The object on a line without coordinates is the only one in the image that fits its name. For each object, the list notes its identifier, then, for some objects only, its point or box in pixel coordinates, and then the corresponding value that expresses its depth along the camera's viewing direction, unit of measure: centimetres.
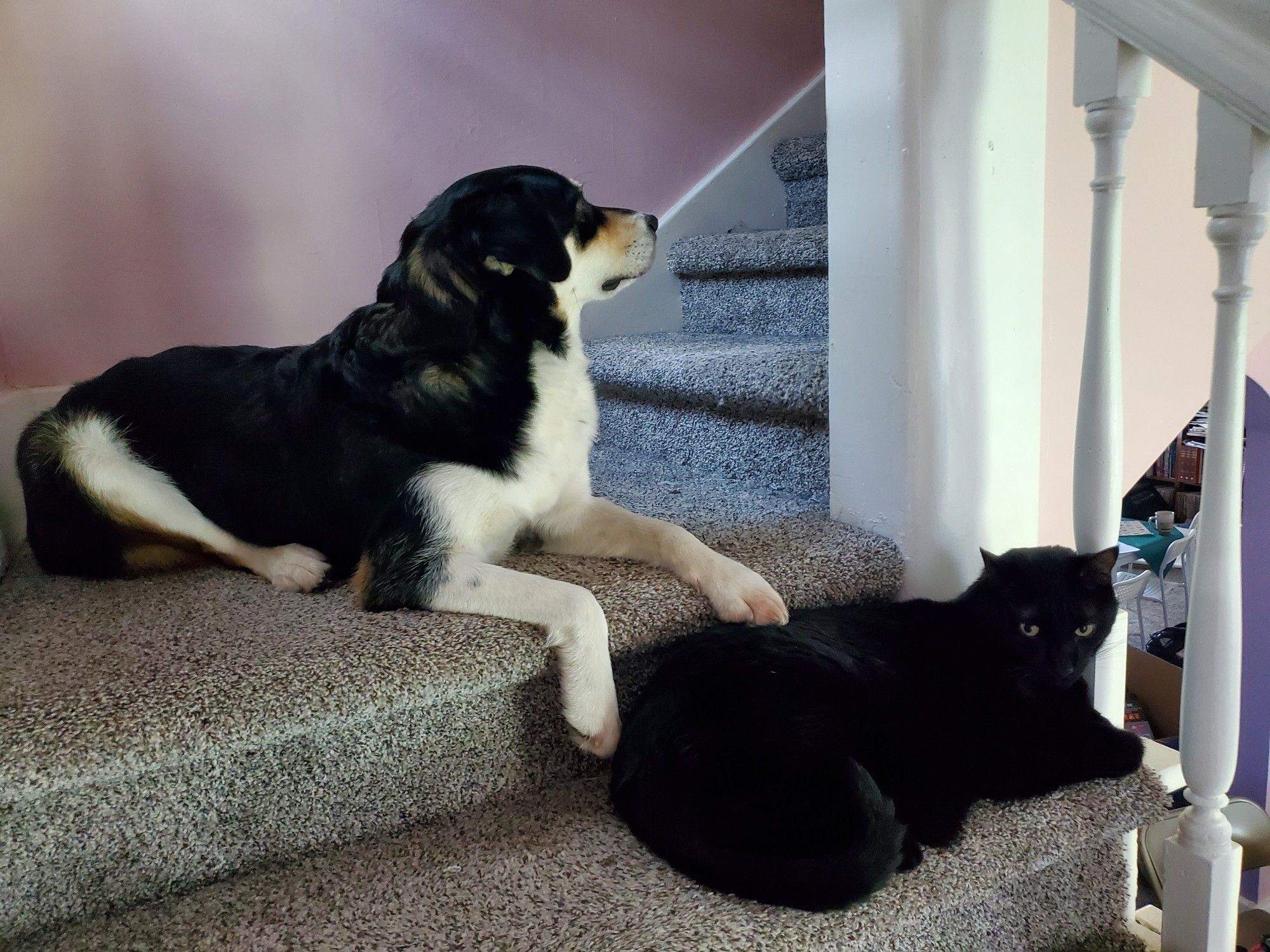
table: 432
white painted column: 100
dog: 98
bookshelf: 498
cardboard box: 292
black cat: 74
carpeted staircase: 73
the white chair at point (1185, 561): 372
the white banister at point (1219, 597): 73
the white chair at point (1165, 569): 405
